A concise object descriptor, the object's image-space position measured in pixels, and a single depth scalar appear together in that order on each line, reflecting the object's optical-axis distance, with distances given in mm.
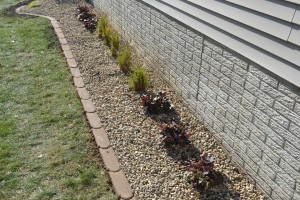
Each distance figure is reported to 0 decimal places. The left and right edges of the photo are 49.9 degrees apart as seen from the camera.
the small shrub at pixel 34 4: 9843
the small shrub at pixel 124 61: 5594
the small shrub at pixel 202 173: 3127
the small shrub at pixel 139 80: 4879
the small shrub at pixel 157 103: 4398
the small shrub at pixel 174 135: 3729
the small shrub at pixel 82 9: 8566
